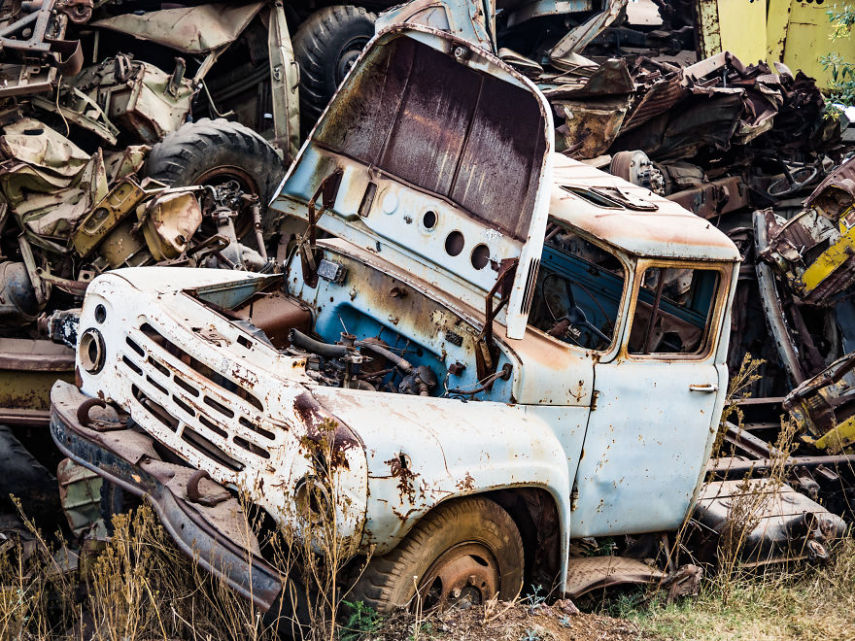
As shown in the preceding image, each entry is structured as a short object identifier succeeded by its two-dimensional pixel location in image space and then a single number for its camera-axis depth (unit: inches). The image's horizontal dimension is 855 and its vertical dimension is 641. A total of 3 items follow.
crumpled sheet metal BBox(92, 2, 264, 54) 334.6
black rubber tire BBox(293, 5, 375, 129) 377.1
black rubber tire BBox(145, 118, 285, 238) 290.8
